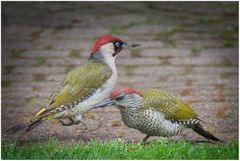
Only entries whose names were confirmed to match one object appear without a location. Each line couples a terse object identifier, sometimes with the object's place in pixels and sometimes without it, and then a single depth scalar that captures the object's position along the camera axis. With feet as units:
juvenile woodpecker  35.94
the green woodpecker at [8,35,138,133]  35.32
